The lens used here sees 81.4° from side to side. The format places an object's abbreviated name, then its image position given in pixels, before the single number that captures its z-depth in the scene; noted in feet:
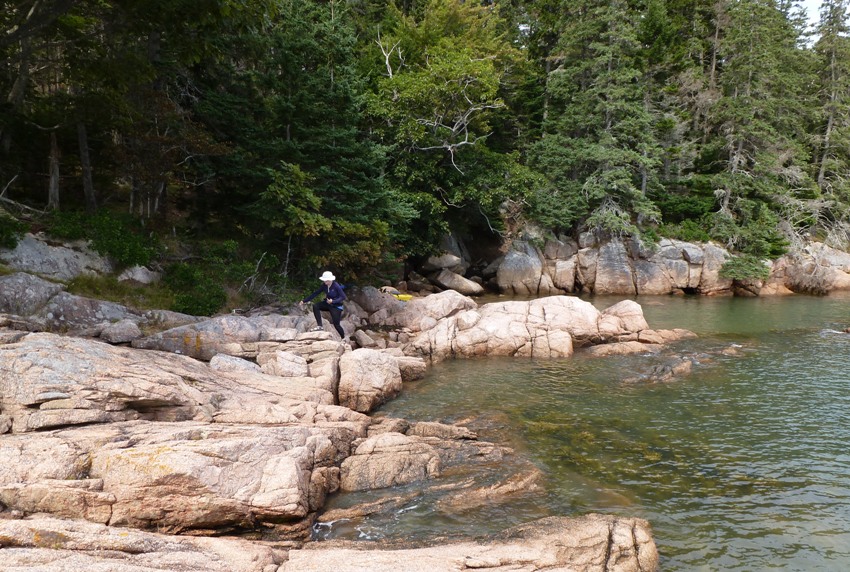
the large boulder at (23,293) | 37.68
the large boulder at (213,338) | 40.01
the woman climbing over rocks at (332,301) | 47.91
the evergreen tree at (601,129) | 102.83
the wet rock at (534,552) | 17.65
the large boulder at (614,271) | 104.37
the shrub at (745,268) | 101.60
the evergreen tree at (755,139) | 107.76
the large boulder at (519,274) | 102.47
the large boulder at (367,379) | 38.91
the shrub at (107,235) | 47.34
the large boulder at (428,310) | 64.95
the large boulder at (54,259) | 42.47
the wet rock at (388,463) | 26.76
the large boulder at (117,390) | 24.11
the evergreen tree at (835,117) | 118.01
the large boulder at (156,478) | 19.33
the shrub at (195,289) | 48.44
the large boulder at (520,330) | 57.62
